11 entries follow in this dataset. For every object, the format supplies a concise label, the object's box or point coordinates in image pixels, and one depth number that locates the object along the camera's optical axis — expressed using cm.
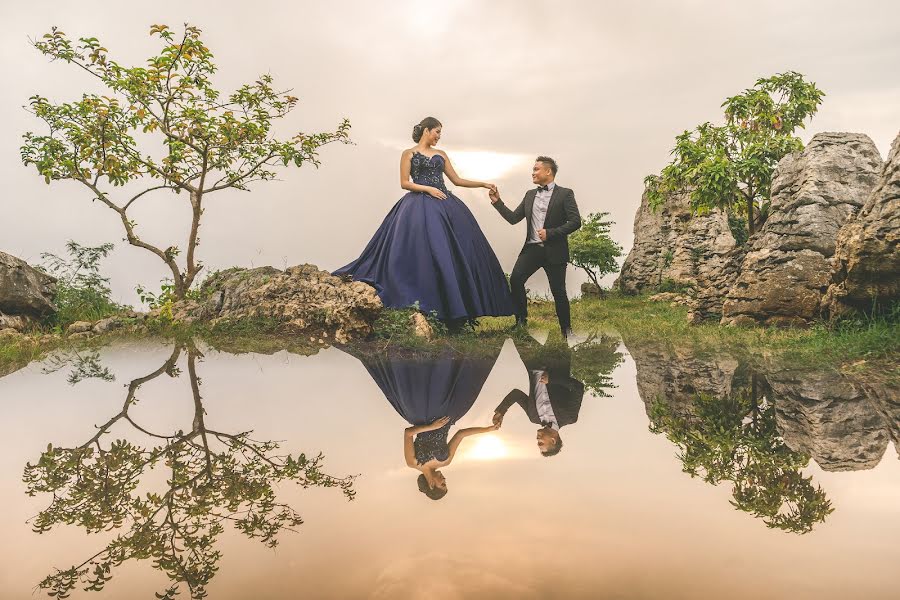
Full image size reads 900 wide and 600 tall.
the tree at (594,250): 2158
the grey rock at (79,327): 1198
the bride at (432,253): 1089
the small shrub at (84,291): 1377
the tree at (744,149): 1365
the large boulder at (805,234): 1024
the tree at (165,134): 1254
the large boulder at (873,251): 806
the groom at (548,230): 1110
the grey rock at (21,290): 1264
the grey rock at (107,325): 1167
